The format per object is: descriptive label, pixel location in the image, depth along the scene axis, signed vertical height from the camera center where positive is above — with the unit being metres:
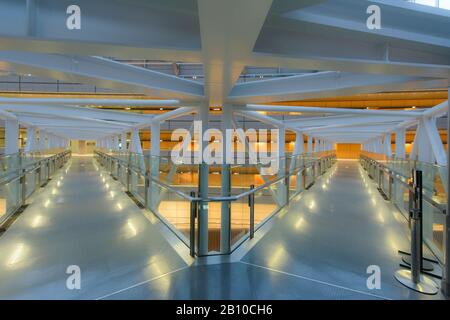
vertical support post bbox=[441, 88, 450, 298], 2.51 -0.94
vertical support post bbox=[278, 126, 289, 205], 6.50 -0.77
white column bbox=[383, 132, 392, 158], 19.03 +0.53
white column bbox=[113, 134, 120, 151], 26.25 +0.81
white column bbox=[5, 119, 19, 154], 11.60 +0.55
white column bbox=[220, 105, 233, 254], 3.55 -0.69
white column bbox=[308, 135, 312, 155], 22.09 +0.58
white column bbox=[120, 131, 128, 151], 20.17 +0.69
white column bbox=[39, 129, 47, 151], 21.23 +0.85
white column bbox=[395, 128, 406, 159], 15.27 +0.44
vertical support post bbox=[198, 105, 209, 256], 3.39 -0.72
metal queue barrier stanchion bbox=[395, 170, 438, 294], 2.71 -0.97
